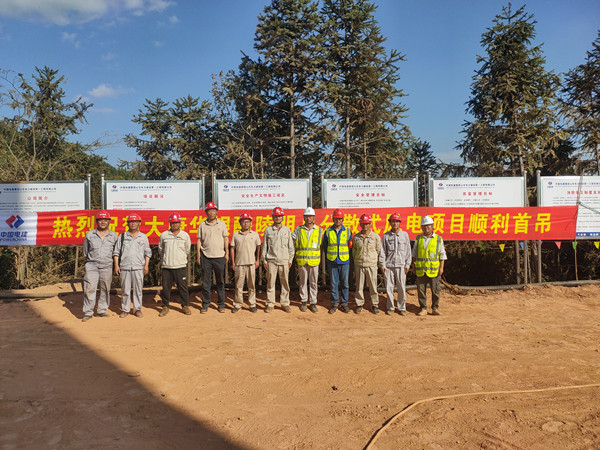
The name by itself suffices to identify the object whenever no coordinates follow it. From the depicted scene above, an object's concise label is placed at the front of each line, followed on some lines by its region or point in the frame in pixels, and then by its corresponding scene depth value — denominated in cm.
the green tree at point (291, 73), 1814
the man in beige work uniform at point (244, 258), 743
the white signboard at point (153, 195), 848
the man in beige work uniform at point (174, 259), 726
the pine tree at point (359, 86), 1803
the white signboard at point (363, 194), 869
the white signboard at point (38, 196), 841
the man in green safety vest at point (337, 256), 746
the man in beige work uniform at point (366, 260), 745
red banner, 841
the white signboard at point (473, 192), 880
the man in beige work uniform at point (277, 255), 743
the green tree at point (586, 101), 1495
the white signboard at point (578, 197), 891
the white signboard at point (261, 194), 860
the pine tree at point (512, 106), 1558
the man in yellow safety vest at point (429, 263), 738
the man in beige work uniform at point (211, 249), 736
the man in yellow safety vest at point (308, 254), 745
